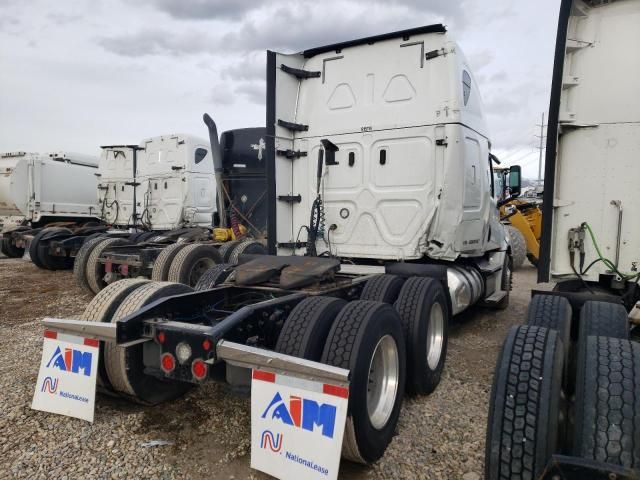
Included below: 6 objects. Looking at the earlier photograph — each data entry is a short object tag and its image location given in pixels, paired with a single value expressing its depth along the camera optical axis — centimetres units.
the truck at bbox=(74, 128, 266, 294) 723
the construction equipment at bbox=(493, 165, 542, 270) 1125
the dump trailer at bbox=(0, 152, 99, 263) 1330
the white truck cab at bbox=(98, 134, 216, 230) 1145
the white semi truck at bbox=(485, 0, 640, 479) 325
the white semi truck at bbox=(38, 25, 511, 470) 261
